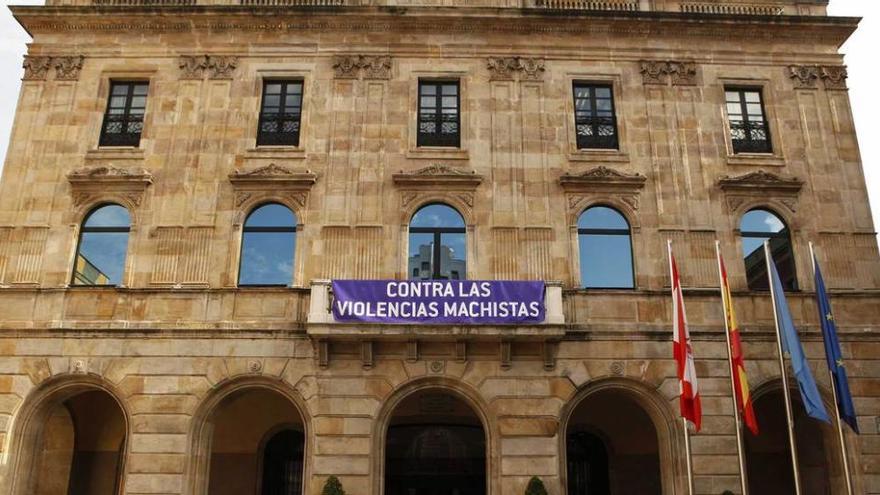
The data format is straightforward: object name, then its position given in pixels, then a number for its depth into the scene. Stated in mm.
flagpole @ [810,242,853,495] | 14523
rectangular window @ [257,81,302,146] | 21094
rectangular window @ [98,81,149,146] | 21125
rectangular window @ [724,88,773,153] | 21297
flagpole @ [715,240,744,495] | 14770
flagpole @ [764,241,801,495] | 14290
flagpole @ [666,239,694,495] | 14969
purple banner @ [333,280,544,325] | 18125
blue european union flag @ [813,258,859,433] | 15562
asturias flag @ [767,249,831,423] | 15398
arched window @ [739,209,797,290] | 19828
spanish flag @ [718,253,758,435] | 15500
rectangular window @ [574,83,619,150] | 21172
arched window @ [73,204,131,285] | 19741
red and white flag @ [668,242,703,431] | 15547
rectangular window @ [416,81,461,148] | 21062
